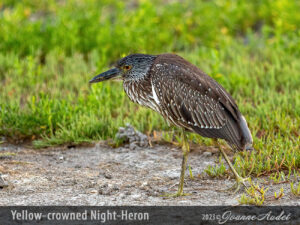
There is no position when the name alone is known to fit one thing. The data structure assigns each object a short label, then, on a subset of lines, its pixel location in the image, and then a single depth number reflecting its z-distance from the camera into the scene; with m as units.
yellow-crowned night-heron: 11.34
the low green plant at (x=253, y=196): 10.20
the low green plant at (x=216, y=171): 12.05
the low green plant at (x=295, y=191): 10.53
